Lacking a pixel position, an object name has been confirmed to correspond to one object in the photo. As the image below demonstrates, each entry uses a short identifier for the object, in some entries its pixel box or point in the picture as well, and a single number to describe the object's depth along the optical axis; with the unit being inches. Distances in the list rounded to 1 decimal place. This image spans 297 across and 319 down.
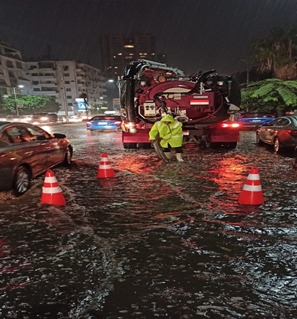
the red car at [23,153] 253.0
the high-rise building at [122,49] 6628.9
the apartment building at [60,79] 3964.1
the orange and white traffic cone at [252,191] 230.9
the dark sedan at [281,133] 434.0
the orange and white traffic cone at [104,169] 331.6
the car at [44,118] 1775.3
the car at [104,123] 986.1
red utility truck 478.0
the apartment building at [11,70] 3102.9
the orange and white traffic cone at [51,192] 241.1
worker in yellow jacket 396.8
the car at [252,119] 929.5
